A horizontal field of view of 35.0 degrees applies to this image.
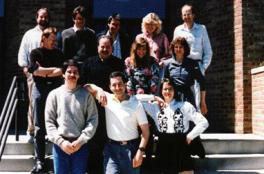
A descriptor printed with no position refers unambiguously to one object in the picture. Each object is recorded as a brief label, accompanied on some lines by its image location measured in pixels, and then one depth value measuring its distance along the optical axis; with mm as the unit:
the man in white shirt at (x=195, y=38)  5816
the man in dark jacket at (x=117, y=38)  5391
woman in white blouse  4328
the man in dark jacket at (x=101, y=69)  4480
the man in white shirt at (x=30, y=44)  5539
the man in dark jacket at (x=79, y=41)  5152
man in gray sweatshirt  4008
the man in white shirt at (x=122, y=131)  3971
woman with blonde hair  5258
